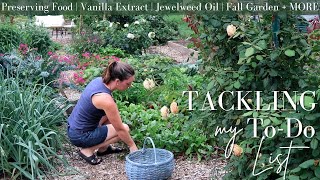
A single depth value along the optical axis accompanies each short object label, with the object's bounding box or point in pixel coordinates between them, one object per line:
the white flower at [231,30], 2.56
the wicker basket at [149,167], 3.39
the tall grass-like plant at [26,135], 3.48
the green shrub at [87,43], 8.72
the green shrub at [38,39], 8.73
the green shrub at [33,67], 5.03
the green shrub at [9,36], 8.48
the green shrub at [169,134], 4.00
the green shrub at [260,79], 2.37
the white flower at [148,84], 4.01
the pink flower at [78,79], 5.63
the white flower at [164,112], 3.10
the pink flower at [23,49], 5.82
